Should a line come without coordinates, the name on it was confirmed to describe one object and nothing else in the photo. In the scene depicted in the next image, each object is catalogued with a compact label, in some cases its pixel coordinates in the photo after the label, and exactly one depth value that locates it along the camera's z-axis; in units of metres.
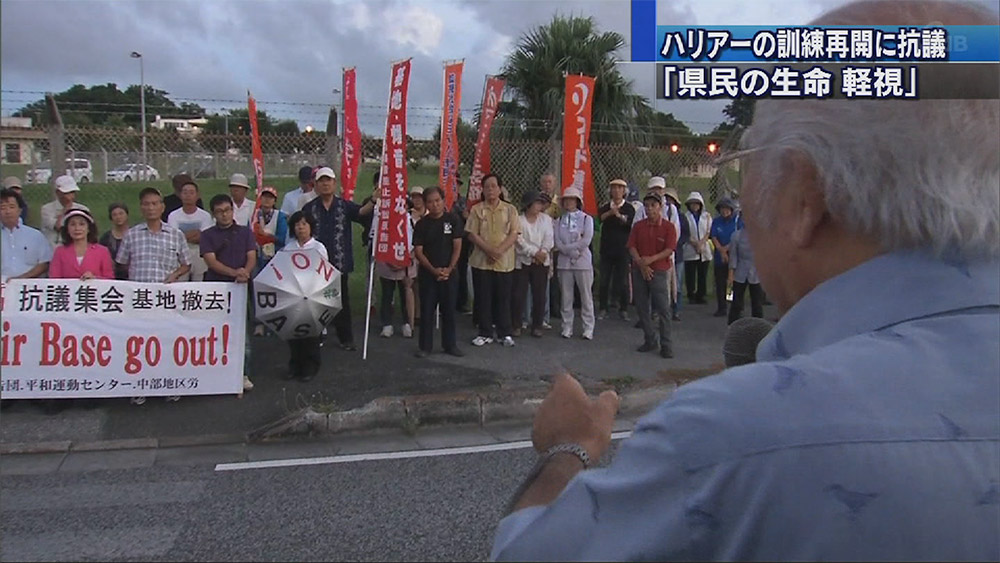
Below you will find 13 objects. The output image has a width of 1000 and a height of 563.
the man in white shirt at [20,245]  7.17
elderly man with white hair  0.91
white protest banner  6.84
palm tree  16.97
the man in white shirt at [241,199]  9.24
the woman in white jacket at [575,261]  9.77
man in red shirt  9.00
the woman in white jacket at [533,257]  9.74
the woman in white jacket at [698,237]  12.25
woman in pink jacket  7.07
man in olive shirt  9.29
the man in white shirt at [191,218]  8.39
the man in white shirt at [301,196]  9.77
